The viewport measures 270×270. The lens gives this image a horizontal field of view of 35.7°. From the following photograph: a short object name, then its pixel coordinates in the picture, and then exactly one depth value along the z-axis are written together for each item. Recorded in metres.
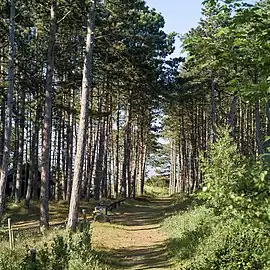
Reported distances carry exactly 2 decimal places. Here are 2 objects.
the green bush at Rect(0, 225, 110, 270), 8.34
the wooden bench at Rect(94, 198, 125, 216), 20.65
